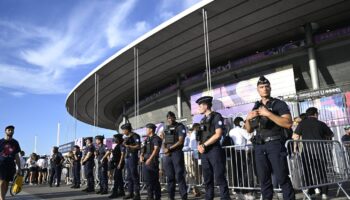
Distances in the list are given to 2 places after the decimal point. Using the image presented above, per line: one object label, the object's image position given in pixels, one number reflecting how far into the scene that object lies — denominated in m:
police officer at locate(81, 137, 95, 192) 9.89
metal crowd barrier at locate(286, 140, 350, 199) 5.05
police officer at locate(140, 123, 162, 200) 6.56
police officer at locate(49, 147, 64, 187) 13.52
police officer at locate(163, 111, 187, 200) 6.13
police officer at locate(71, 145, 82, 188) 11.98
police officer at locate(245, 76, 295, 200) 3.69
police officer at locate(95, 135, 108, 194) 9.20
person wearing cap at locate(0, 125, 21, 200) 6.39
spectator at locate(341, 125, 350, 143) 9.99
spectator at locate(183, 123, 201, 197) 8.45
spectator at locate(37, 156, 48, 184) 17.38
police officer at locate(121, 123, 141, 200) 7.18
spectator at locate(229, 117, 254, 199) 6.41
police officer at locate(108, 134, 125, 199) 8.04
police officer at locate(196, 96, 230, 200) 4.71
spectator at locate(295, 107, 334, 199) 5.36
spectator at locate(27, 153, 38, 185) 17.15
